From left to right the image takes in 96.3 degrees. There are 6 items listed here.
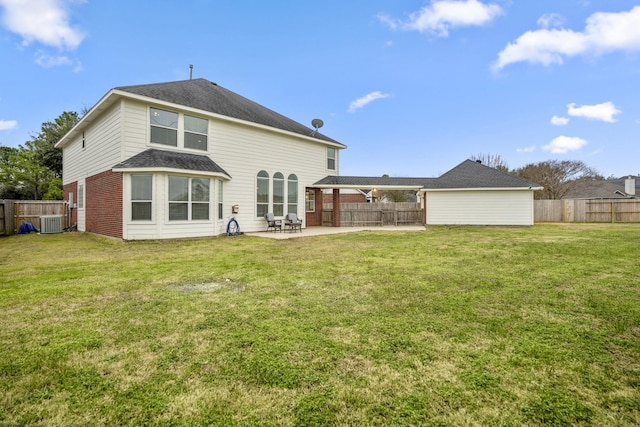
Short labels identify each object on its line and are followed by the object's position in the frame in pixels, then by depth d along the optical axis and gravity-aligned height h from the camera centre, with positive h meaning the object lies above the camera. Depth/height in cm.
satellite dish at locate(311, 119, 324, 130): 1739 +531
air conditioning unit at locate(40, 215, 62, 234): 1282 -66
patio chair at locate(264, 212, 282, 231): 1360 -58
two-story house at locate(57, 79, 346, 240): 1018 +204
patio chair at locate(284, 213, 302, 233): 1393 -57
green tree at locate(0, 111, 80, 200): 2480 +352
